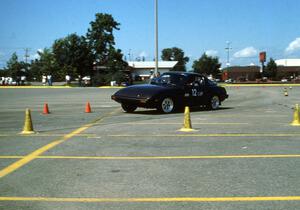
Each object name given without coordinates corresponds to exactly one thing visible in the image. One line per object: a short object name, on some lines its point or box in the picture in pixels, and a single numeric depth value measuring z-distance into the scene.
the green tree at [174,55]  187.00
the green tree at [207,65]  126.31
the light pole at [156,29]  36.44
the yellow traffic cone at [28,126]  11.13
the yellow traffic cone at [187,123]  11.58
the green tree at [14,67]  89.81
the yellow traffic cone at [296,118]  12.85
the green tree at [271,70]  126.76
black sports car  16.33
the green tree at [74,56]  76.94
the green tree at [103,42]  86.44
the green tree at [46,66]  88.04
